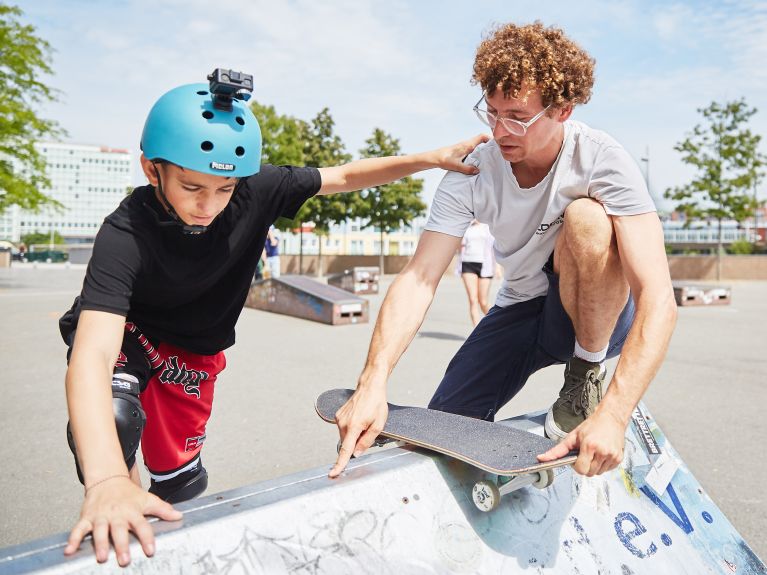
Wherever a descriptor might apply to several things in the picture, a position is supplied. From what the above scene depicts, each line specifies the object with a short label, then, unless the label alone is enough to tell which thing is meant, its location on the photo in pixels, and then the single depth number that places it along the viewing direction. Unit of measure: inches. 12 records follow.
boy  57.6
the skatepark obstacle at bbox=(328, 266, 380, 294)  617.6
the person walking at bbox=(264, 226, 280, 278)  497.0
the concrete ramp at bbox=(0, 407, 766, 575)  50.1
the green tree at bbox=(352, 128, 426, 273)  1233.4
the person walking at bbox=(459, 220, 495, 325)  300.2
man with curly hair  78.0
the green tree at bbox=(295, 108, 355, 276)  1195.3
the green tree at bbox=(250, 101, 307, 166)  1150.3
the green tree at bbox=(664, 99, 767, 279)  936.9
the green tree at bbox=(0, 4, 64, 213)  629.3
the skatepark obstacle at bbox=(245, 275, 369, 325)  363.6
